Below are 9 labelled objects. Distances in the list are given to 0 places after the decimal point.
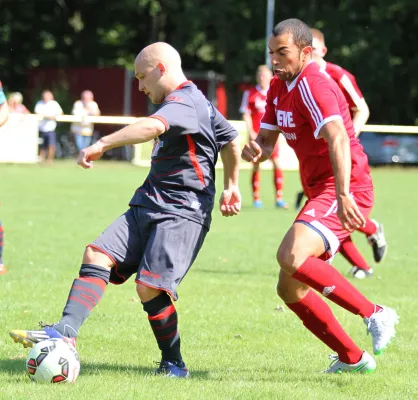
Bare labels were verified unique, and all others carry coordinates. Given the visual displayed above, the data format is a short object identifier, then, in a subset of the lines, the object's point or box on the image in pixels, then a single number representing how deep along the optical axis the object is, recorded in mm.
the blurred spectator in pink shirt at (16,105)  56791
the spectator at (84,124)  57437
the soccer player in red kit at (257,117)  32687
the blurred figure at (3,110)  16500
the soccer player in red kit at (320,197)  10555
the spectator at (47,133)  55841
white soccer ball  10117
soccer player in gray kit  10477
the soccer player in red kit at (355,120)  18625
